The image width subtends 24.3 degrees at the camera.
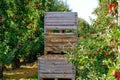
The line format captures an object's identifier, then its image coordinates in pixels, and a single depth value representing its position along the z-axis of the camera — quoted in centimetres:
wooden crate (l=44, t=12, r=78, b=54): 914
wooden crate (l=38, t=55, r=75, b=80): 813
